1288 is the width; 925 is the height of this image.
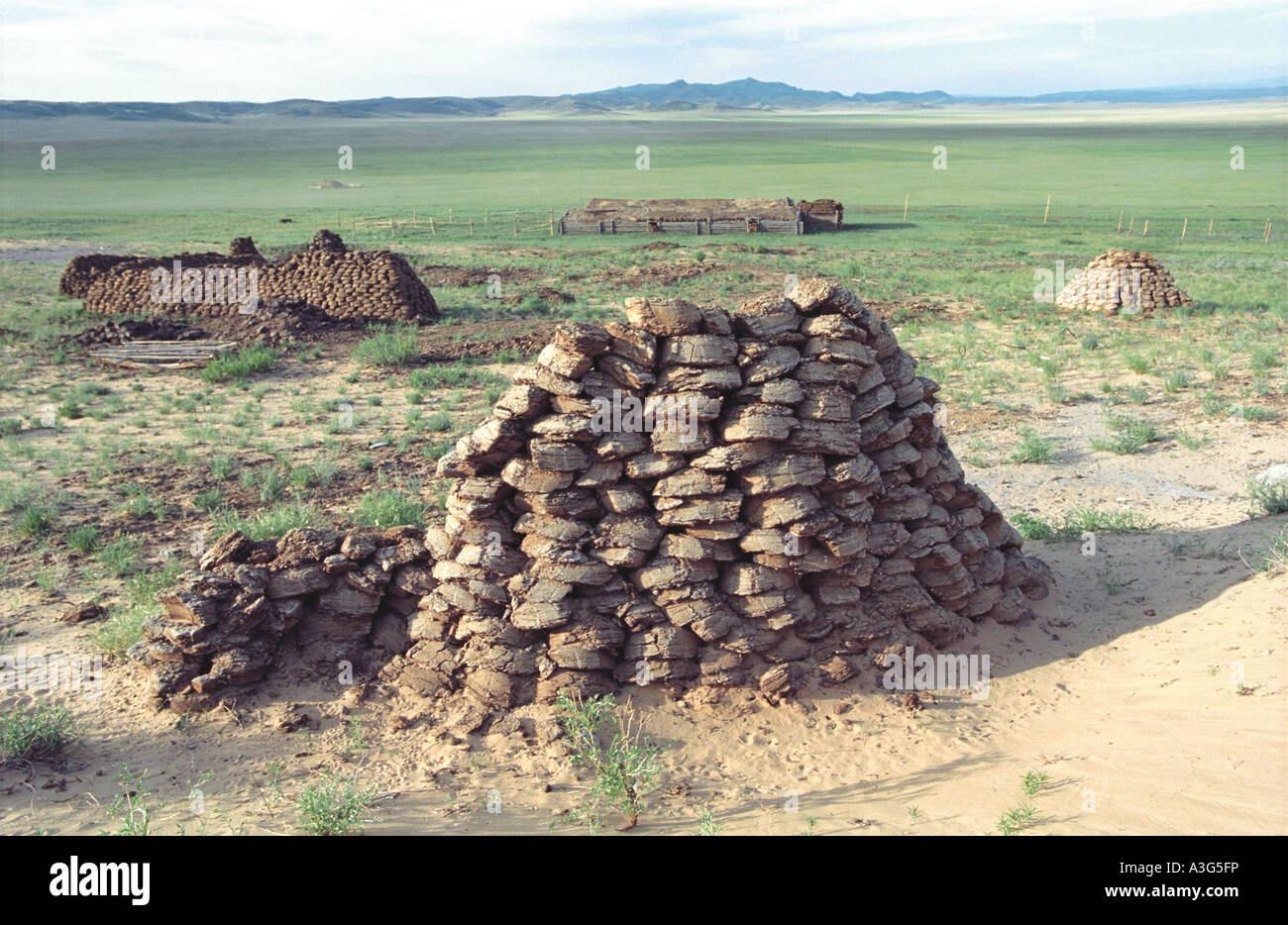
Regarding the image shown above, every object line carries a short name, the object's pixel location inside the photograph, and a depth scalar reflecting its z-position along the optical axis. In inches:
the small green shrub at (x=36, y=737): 212.4
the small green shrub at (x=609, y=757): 197.6
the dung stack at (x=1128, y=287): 820.6
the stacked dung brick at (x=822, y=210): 1616.6
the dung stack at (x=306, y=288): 810.8
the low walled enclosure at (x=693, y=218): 1524.4
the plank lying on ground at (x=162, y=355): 667.4
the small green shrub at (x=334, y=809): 181.9
